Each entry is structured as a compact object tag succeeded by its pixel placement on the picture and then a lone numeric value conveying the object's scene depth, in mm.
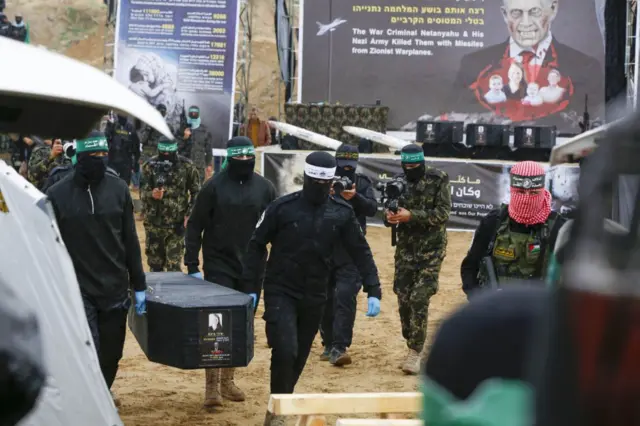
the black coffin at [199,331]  14172
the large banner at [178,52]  41844
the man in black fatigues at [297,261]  15391
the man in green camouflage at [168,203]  23844
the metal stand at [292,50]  48406
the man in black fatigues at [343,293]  19969
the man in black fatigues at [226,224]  17625
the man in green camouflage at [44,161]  22969
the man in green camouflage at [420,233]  19031
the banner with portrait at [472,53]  47219
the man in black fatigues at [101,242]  14781
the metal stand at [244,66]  48094
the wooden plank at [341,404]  11961
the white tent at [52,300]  11242
